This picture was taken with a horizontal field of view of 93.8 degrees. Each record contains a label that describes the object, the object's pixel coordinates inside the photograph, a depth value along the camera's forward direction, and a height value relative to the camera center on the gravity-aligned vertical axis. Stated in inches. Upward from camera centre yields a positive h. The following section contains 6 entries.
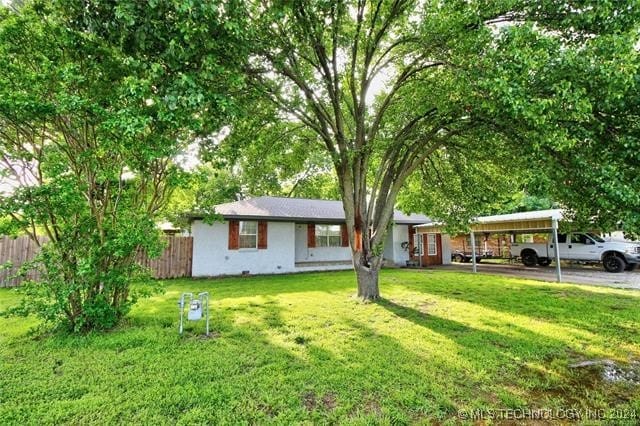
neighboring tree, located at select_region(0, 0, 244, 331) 150.3 +70.5
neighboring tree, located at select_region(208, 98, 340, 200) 265.4 +106.6
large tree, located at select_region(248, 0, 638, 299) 155.3 +112.9
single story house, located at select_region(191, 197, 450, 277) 486.3 +9.0
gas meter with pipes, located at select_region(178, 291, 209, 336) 193.2 -42.2
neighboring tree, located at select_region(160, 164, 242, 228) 205.3 +51.9
